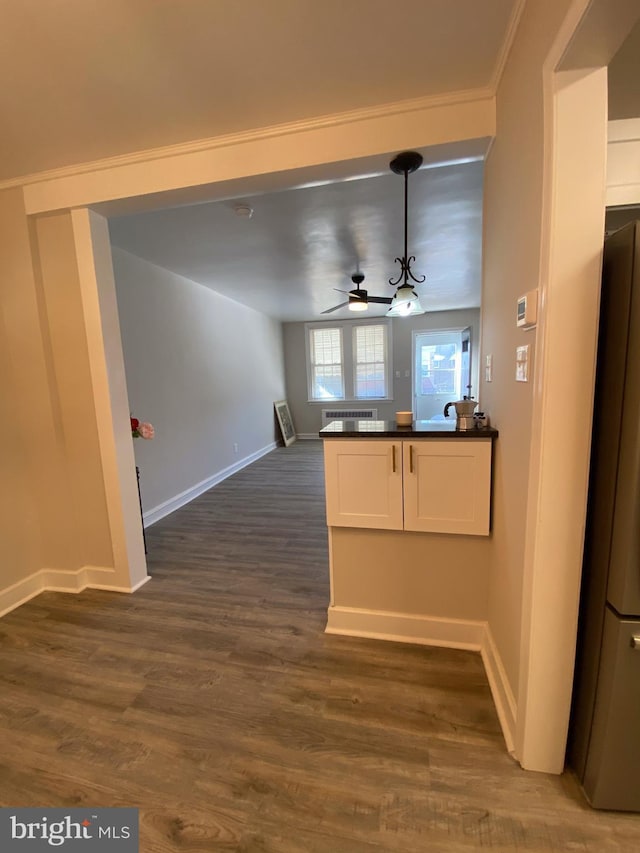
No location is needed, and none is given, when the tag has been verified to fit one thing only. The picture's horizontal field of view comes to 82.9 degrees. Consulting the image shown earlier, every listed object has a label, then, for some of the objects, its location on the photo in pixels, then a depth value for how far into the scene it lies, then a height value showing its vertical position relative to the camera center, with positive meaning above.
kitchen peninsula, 1.72 -0.78
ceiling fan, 3.66 +0.74
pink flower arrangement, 2.75 -0.38
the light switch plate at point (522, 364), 1.25 +0.01
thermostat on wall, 1.16 +0.19
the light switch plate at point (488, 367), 1.77 +0.00
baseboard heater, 7.72 -0.88
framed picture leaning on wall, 7.38 -0.97
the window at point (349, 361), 7.59 +0.25
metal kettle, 1.81 -0.19
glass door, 7.31 -0.02
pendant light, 1.73 +0.58
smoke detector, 2.56 +1.18
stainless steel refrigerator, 0.98 -0.57
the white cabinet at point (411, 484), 1.70 -0.55
